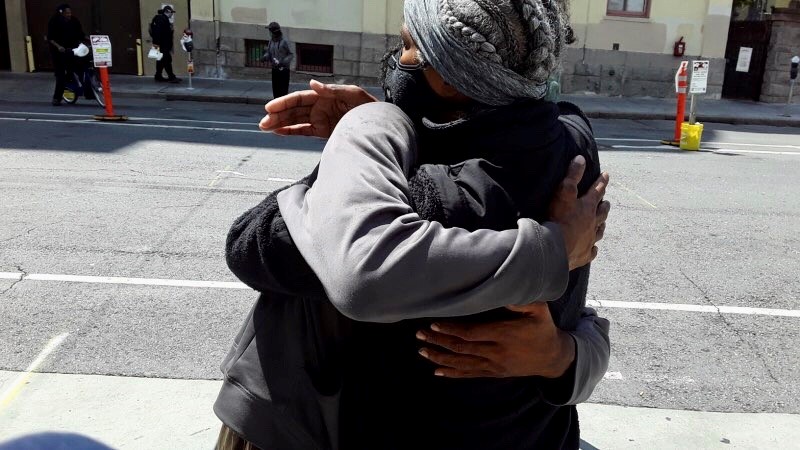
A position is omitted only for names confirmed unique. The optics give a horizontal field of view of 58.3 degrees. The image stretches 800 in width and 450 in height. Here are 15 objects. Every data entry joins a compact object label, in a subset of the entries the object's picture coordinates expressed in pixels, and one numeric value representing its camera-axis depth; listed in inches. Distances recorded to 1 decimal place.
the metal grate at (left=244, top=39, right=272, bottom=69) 765.3
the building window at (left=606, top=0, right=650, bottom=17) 770.2
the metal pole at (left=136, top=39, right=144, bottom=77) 758.4
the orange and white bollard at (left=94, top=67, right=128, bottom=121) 479.9
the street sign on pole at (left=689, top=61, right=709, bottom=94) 494.6
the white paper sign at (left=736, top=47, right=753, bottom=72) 775.7
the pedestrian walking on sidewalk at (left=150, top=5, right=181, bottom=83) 694.5
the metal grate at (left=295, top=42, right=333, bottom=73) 771.4
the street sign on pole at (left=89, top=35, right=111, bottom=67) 502.0
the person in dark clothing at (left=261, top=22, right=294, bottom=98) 603.5
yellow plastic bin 467.2
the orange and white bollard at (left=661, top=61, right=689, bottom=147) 495.2
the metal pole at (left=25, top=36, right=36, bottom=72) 760.3
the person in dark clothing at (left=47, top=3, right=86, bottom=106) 549.3
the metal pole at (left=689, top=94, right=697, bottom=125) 490.3
